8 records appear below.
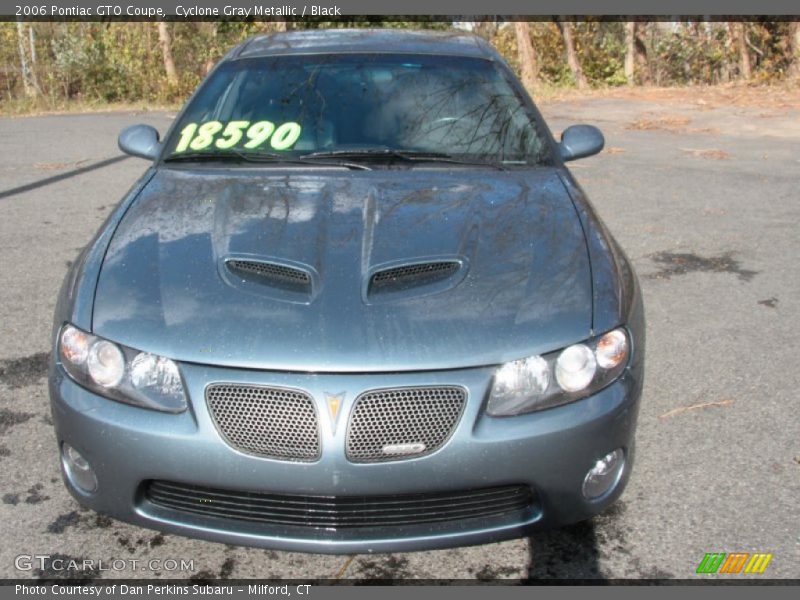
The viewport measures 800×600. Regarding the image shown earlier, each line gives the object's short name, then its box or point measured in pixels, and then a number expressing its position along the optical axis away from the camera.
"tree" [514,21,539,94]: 20.44
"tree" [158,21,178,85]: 20.33
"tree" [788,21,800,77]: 17.86
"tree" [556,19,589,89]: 21.08
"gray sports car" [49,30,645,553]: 2.39
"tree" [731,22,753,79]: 19.28
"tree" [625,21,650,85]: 20.84
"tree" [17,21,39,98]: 18.70
